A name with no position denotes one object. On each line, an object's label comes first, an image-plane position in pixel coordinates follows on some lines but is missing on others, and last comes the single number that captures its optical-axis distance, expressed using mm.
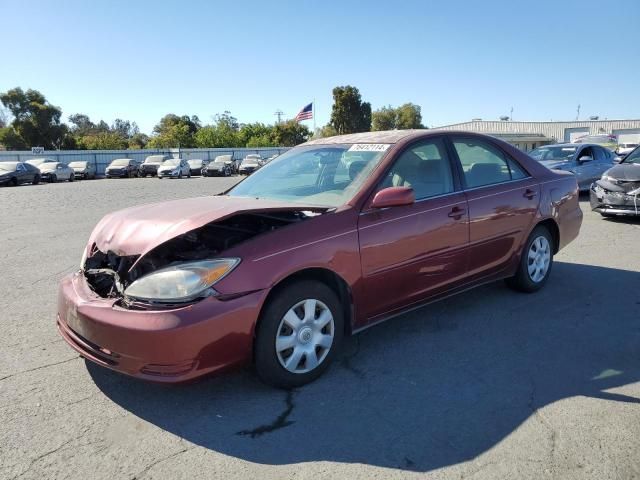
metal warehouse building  64312
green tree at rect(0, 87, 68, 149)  53500
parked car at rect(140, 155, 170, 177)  39281
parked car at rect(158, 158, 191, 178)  36156
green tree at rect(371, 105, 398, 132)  79719
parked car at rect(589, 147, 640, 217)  9102
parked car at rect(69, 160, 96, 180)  37312
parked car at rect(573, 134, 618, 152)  40578
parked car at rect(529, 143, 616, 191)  13352
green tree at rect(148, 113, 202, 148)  67438
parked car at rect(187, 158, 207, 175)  40719
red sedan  2834
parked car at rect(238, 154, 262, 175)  40500
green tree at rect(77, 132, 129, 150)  63125
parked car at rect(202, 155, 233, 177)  39906
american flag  43250
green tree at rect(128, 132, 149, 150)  73725
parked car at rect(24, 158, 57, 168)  34625
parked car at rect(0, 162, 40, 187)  27469
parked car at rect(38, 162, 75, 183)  32344
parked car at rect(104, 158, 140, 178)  38000
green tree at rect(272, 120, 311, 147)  74062
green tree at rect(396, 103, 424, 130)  79500
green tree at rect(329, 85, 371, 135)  69812
